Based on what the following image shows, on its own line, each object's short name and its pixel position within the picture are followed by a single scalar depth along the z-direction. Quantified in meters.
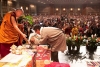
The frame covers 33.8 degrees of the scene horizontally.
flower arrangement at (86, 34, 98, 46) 3.18
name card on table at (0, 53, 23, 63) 1.01
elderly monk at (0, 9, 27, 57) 2.06
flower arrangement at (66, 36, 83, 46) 3.29
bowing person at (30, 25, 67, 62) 2.23
